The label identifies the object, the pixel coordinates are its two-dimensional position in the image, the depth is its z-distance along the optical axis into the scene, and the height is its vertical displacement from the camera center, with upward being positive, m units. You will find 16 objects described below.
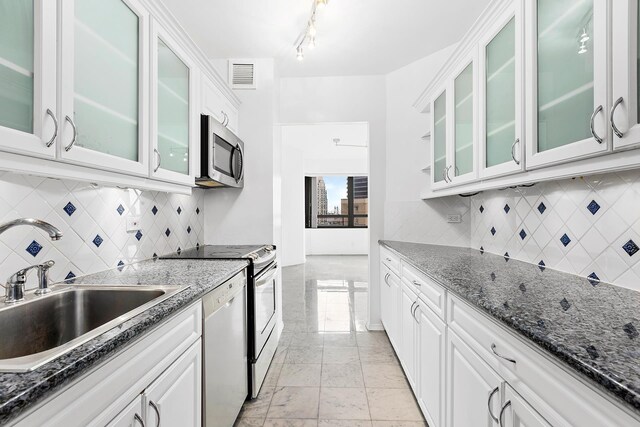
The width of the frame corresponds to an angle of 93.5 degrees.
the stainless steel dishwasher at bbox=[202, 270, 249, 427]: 1.29 -0.67
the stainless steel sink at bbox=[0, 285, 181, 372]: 0.94 -0.34
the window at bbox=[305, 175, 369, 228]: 8.23 +0.41
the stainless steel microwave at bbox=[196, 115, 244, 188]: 1.97 +0.44
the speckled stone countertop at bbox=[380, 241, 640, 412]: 0.57 -0.28
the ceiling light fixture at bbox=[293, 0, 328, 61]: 1.98 +1.40
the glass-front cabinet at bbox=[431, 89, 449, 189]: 2.29 +0.60
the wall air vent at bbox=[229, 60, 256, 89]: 2.77 +1.32
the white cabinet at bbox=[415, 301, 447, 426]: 1.37 -0.74
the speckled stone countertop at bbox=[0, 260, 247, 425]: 0.50 -0.28
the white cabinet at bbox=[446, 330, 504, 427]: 0.93 -0.60
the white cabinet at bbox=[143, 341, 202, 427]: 0.88 -0.59
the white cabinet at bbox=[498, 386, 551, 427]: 0.73 -0.51
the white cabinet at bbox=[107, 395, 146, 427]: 0.73 -0.51
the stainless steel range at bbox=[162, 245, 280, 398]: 1.87 -0.55
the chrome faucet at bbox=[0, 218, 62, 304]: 0.93 -0.21
